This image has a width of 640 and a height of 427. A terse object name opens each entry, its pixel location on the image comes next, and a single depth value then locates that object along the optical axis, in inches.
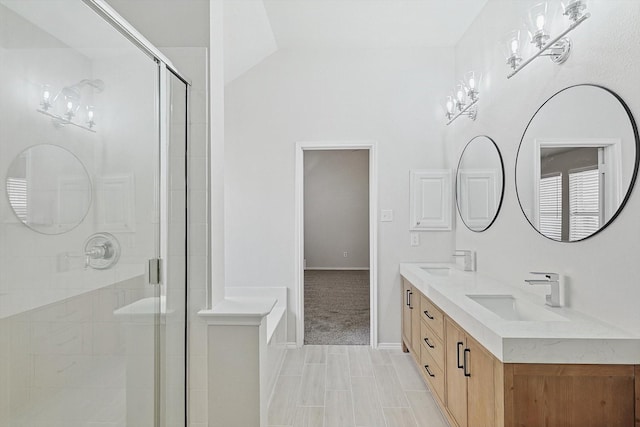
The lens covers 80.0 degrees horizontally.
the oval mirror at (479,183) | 104.3
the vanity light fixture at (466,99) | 115.9
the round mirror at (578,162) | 60.1
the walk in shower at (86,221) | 36.3
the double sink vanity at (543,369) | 54.0
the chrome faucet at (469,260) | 120.3
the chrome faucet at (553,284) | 74.3
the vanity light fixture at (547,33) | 66.9
